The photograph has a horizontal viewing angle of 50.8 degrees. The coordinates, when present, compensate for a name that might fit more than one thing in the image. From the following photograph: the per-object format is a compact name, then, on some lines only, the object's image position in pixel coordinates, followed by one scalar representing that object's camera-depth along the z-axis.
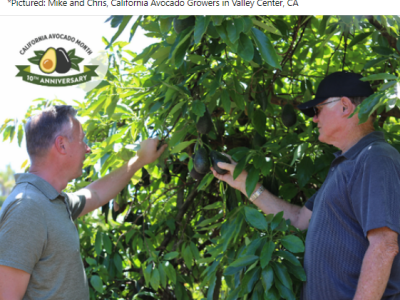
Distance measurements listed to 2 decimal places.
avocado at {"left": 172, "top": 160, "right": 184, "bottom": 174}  3.09
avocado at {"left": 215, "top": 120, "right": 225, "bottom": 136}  2.53
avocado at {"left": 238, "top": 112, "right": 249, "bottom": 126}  2.67
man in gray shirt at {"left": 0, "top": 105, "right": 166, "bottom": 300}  1.55
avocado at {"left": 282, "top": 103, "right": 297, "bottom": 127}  2.31
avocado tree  1.61
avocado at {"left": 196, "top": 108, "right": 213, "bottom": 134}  2.03
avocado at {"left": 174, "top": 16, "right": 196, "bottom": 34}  1.63
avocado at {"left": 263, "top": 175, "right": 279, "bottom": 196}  2.23
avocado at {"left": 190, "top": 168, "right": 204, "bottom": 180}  2.25
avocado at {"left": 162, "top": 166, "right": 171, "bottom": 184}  2.97
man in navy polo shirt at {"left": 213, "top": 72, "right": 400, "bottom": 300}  1.44
